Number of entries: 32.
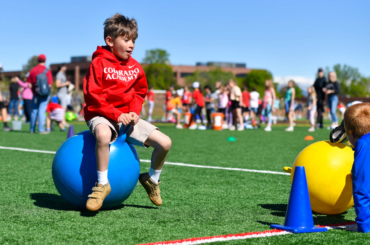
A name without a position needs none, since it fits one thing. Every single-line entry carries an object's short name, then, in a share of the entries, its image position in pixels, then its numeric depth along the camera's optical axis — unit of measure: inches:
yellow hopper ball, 169.8
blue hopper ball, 175.0
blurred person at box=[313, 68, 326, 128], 750.5
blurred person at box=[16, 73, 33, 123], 616.4
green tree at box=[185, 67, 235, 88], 4254.7
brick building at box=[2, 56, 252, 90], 4702.3
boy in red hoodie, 172.4
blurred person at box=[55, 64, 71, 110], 620.4
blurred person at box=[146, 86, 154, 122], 1158.3
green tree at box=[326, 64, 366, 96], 4488.2
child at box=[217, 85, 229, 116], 853.8
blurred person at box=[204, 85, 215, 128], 857.5
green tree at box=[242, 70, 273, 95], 5226.4
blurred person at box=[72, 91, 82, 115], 1616.6
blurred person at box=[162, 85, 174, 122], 988.3
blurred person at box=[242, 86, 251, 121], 962.1
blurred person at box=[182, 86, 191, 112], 962.7
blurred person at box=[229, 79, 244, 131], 746.2
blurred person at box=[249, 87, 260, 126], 1005.2
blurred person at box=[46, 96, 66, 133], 611.2
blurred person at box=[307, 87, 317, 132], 743.4
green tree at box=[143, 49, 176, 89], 4060.0
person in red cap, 544.7
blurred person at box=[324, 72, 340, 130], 721.0
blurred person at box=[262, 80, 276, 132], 750.5
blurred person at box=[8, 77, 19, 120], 878.4
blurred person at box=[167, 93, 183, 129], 843.6
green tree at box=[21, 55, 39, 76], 4013.3
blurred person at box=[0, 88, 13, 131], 600.6
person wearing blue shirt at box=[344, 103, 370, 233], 146.0
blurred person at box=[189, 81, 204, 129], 847.3
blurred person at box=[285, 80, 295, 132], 729.6
